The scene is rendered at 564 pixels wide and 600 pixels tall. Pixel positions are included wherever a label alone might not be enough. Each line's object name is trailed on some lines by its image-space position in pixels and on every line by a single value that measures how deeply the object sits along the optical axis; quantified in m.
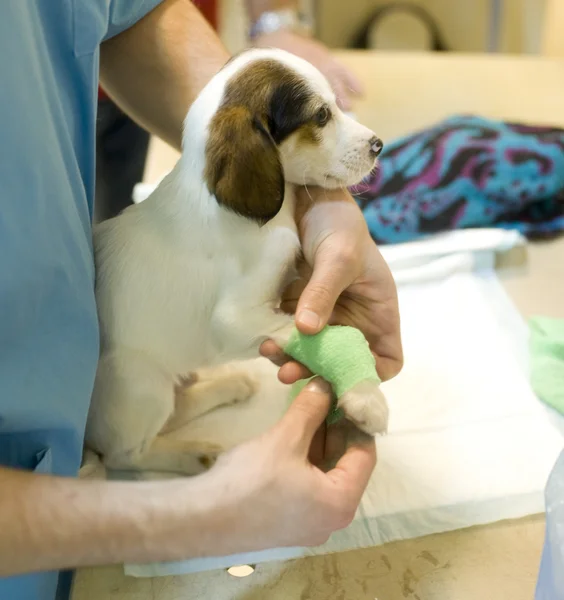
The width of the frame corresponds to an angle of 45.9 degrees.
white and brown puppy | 0.70
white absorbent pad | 0.70
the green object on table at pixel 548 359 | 0.82
